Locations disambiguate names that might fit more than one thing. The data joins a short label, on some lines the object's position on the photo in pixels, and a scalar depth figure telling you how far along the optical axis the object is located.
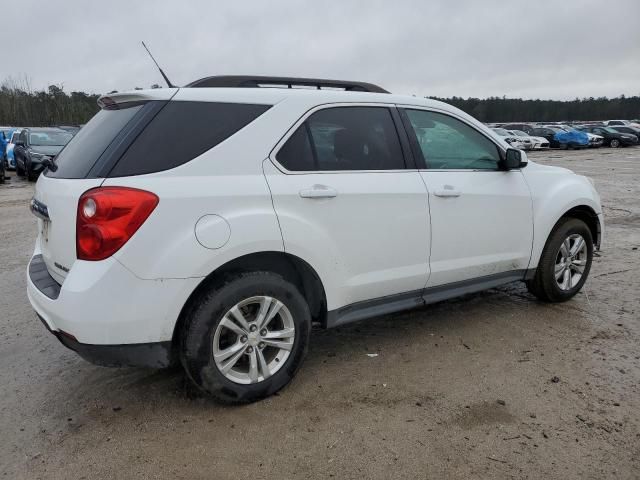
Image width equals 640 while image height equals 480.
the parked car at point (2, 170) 15.88
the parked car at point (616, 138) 35.81
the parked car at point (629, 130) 38.28
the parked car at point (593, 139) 34.90
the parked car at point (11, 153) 20.25
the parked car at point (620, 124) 40.59
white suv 2.76
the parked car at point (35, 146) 15.62
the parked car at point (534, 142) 33.09
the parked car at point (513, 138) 31.13
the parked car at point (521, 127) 37.06
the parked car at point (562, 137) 34.28
